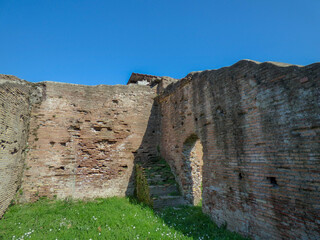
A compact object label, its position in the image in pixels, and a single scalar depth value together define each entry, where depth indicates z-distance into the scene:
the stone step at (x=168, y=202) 6.34
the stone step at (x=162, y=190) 6.72
